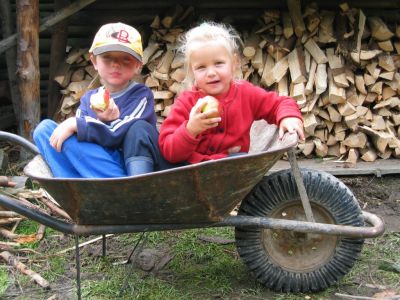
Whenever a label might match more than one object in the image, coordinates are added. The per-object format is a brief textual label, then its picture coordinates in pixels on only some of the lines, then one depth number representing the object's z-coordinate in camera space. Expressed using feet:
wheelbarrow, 8.07
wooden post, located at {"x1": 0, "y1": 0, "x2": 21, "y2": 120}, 17.40
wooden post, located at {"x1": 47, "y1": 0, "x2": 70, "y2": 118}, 17.60
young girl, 9.30
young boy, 9.08
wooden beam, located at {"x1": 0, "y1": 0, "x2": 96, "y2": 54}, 16.08
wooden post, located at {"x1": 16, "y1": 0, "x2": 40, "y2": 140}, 15.55
